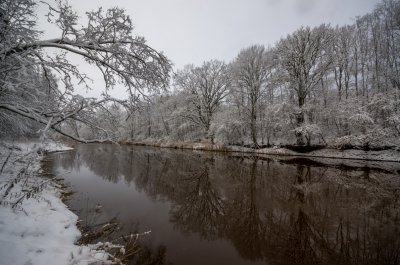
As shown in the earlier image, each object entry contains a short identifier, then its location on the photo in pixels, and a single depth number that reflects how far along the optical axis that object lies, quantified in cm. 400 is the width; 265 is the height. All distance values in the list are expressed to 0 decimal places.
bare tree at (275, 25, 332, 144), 2258
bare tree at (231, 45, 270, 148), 2686
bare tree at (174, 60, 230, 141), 3259
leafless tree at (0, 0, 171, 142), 439
